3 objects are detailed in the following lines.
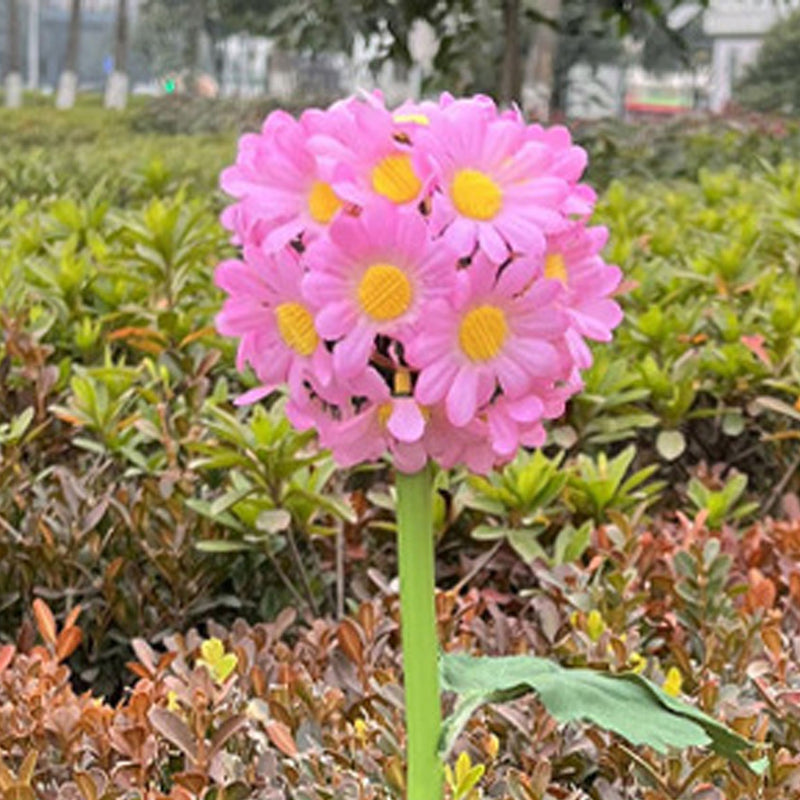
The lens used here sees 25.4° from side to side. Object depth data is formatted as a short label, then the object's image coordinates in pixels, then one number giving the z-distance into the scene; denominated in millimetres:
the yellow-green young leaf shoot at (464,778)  1599
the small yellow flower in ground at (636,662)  2000
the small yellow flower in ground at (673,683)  1932
